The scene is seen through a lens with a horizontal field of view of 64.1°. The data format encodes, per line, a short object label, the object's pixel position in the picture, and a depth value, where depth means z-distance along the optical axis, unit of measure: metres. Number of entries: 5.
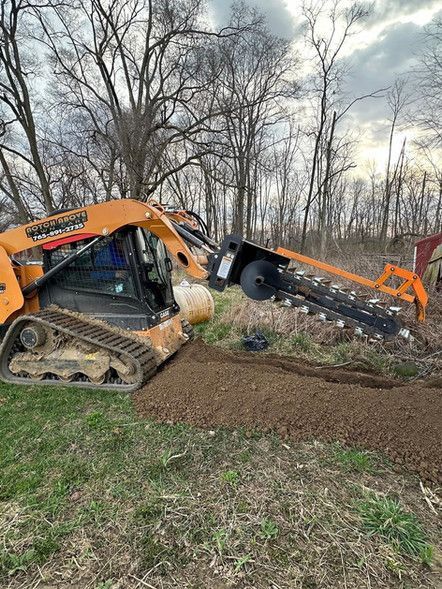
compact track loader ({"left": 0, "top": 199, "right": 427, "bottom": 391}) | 3.94
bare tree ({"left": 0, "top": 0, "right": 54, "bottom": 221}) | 15.04
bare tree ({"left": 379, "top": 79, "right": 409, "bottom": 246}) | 26.25
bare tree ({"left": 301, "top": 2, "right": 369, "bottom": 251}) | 21.12
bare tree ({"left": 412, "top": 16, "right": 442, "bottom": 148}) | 13.28
